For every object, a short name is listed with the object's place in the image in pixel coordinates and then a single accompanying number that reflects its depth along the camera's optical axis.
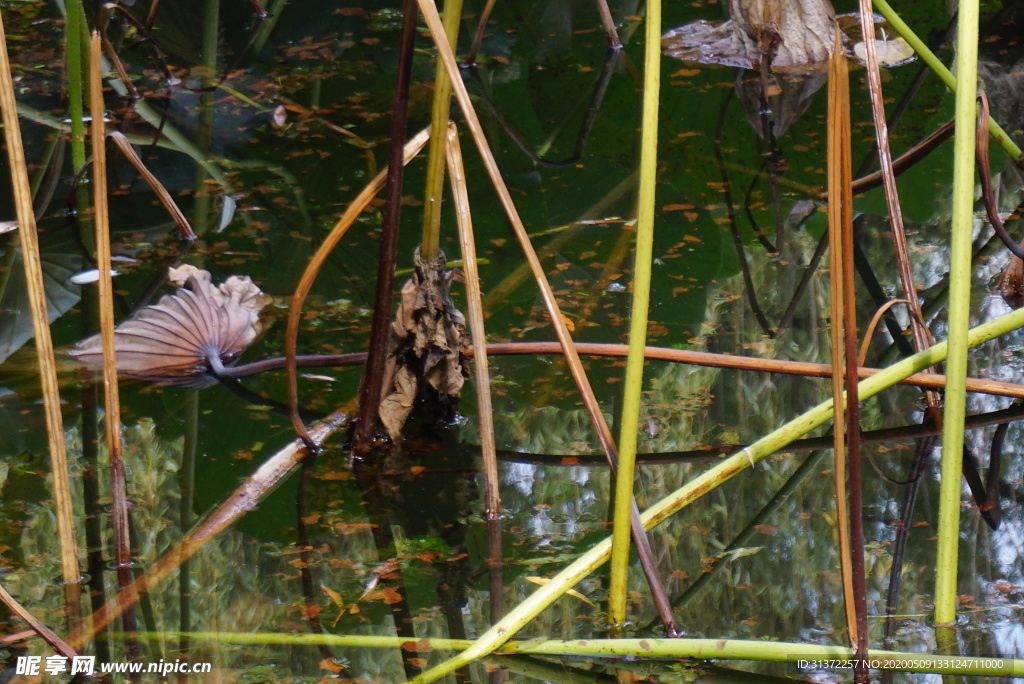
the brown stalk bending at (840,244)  9.32
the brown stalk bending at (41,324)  9.51
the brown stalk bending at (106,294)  9.60
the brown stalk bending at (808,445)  9.83
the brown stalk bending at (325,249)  9.72
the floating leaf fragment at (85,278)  10.63
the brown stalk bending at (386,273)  9.66
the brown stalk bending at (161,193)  10.19
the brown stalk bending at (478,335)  9.72
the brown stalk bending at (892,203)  9.68
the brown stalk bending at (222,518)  9.61
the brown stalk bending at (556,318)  9.53
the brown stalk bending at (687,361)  9.82
